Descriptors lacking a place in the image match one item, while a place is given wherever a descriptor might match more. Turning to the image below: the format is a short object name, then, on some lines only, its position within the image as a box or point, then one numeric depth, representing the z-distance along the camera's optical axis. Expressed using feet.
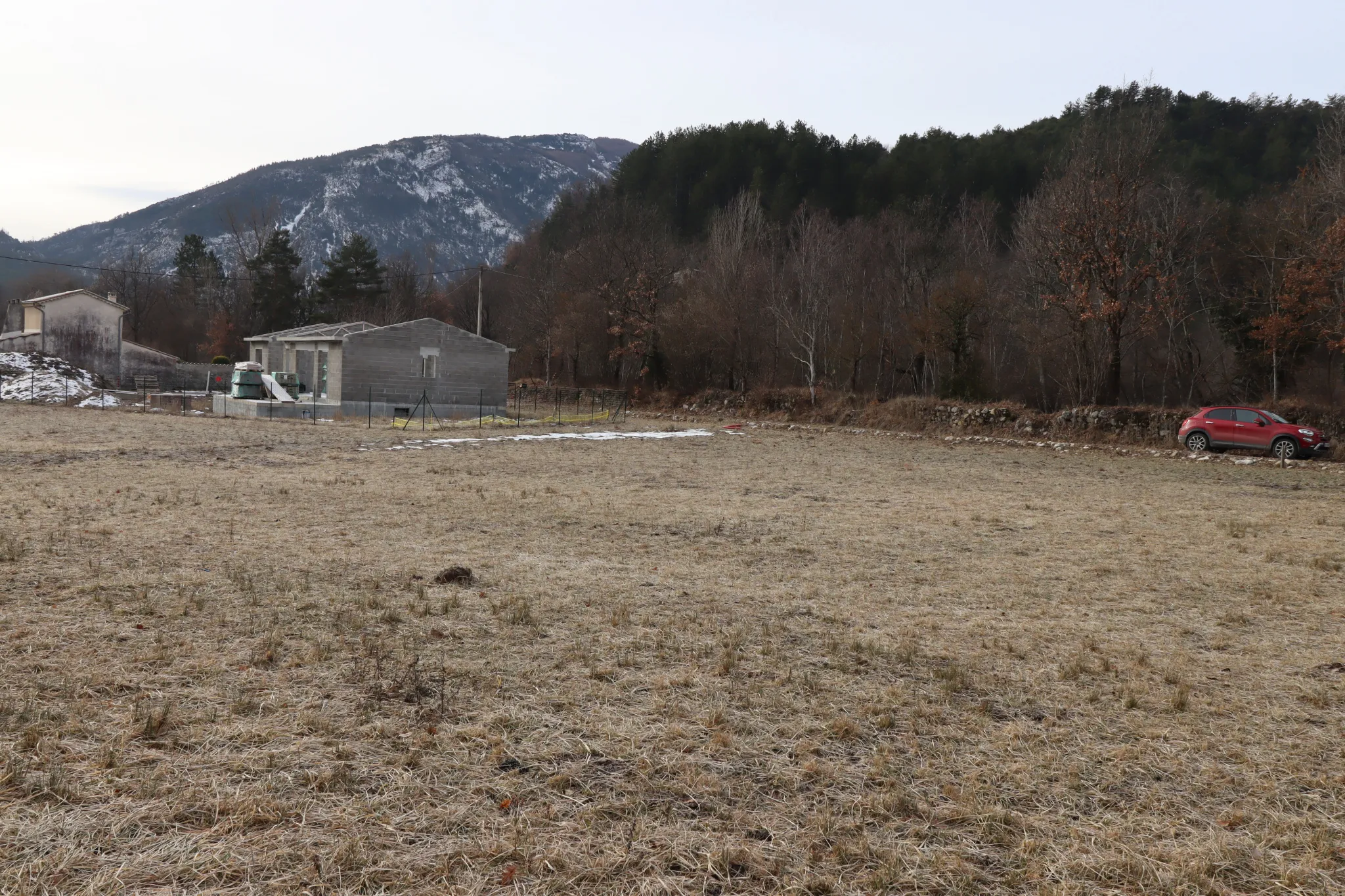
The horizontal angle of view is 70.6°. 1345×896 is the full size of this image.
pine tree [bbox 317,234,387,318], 262.06
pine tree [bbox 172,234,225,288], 298.76
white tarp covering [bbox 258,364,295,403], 135.33
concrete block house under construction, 132.36
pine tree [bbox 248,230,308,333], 255.29
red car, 85.25
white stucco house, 180.86
